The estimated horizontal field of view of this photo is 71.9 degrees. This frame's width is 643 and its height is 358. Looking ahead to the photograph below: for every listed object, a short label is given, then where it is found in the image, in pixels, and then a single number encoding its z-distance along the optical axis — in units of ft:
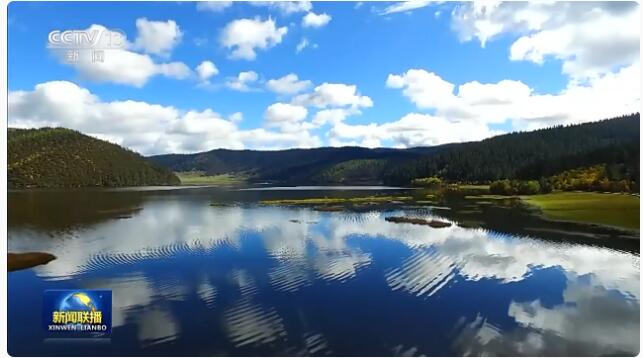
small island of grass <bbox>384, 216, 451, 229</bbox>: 140.56
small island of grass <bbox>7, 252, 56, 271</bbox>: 81.51
